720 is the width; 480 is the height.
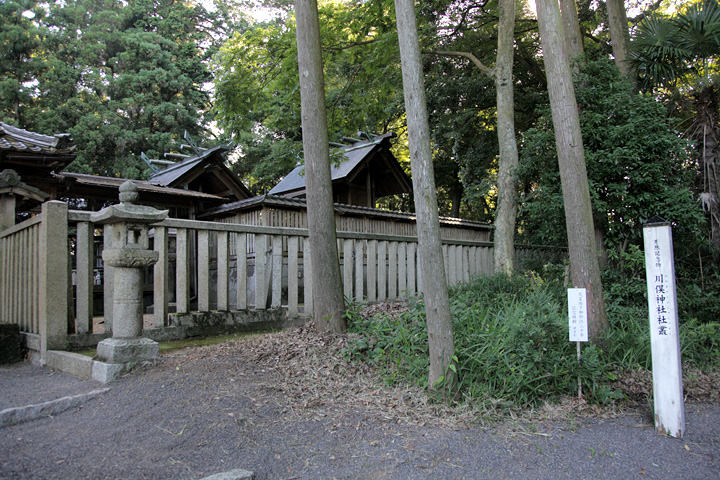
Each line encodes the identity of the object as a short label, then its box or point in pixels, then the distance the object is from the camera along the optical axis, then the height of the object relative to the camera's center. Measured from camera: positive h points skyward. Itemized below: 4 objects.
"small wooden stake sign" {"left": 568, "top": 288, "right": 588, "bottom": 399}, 4.22 -0.57
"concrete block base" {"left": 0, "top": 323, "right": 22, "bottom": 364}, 5.37 -0.86
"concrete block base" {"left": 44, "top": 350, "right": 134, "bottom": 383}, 4.32 -0.98
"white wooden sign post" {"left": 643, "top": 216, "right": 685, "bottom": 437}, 3.76 -0.67
